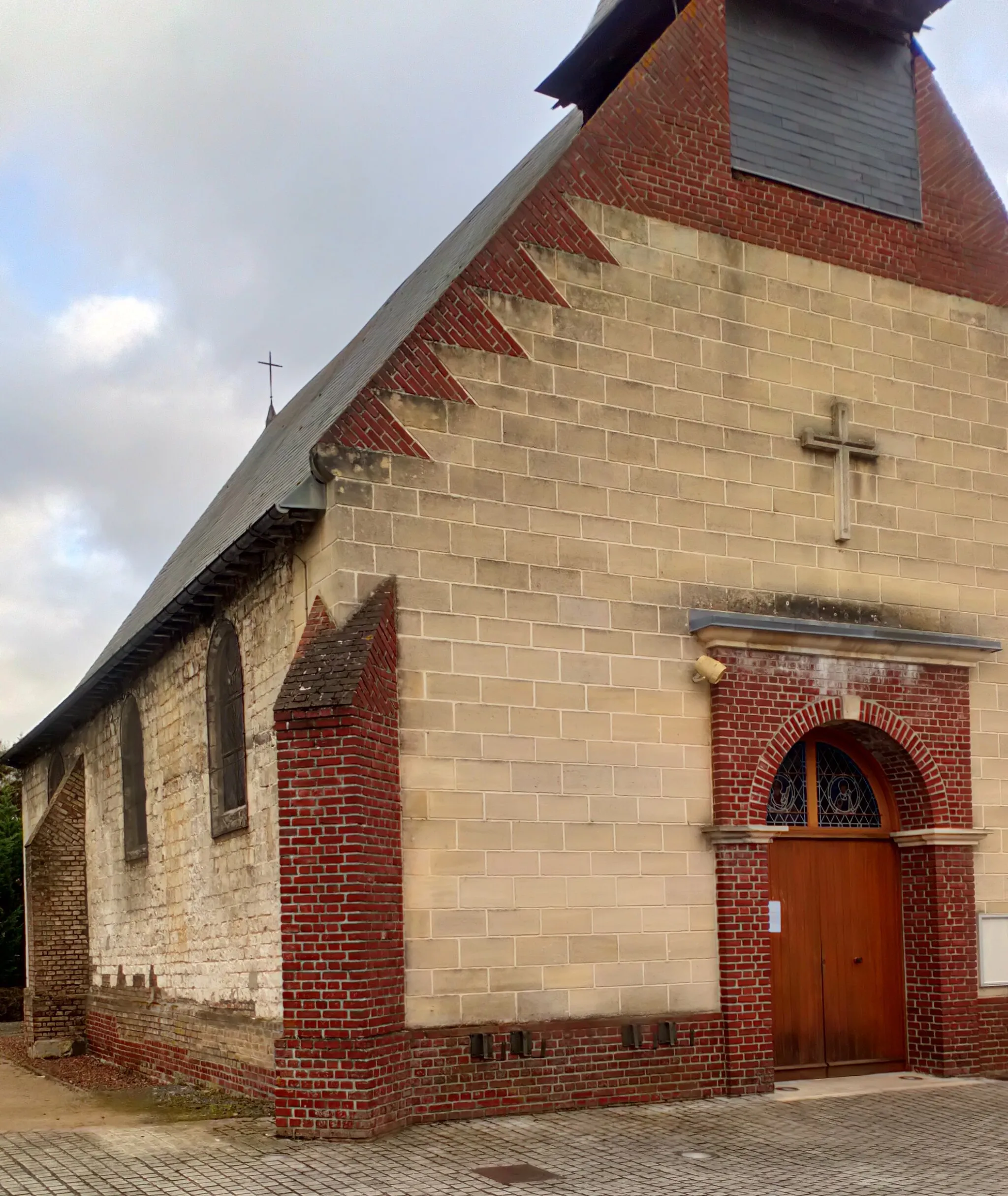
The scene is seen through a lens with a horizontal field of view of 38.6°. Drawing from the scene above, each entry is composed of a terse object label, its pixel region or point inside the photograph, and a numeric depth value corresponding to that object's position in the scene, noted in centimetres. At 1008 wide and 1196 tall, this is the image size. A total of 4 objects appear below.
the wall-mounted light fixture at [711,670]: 1234
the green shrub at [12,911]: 3152
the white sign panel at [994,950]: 1361
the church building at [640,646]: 1097
